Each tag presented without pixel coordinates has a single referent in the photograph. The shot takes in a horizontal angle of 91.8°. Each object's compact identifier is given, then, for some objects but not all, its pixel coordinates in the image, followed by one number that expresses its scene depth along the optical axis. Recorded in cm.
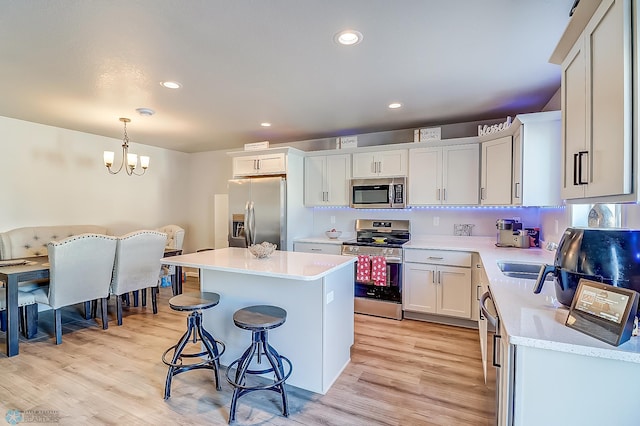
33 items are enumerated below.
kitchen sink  234
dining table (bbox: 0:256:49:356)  278
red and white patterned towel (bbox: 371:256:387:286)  372
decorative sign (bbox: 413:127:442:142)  378
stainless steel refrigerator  429
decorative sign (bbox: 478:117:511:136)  314
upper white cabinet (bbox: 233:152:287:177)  437
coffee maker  323
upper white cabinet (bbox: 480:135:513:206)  312
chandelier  368
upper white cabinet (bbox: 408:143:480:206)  368
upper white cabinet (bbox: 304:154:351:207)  440
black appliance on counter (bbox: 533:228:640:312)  116
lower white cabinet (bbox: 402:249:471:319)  341
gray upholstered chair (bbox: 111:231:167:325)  353
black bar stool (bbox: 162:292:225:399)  219
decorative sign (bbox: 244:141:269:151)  448
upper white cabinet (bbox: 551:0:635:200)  101
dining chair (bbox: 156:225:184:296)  452
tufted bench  369
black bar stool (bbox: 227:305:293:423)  195
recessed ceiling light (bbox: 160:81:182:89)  267
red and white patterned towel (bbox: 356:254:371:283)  378
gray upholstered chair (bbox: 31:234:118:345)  299
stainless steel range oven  374
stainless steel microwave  403
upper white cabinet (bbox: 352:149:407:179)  405
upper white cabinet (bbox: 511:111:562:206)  266
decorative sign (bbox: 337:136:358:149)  429
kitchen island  223
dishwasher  112
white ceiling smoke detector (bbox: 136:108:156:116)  341
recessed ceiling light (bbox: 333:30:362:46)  192
